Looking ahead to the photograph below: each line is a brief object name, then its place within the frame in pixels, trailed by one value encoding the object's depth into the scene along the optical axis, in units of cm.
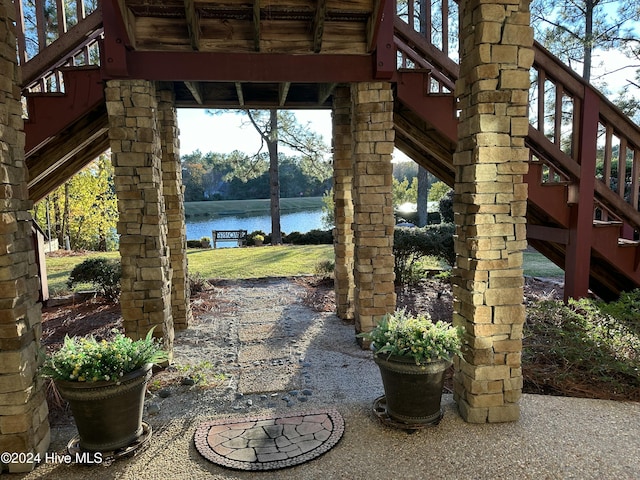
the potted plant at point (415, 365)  344
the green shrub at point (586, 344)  430
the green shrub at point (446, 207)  1427
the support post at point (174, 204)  622
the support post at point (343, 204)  660
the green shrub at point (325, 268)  1001
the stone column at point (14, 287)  298
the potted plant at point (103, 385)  311
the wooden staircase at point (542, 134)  493
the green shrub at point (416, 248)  865
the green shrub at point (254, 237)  1790
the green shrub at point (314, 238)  1739
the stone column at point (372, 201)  530
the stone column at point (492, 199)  334
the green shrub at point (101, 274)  786
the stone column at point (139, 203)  470
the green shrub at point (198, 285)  884
